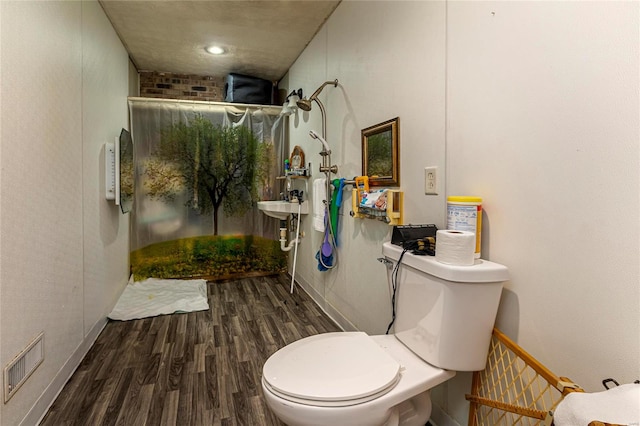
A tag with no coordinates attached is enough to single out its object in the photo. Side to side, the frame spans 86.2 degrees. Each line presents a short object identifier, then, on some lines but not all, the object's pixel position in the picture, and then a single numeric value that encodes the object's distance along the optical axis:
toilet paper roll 1.13
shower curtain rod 3.46
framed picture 1.77
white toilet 1.05
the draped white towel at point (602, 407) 0.68
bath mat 2.78
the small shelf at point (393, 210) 1.73
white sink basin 3.24
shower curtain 3.54
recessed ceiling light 3.26
